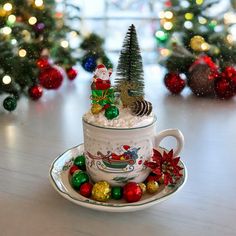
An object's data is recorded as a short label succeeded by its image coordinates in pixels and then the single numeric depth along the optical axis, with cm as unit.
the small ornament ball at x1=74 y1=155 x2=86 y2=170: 69
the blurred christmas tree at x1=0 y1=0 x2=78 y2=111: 113
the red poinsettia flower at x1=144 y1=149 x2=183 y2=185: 64
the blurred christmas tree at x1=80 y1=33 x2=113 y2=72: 137
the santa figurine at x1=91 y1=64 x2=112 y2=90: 61
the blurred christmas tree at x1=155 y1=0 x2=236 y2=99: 124
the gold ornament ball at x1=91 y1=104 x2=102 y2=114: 62
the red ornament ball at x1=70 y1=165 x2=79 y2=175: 67
